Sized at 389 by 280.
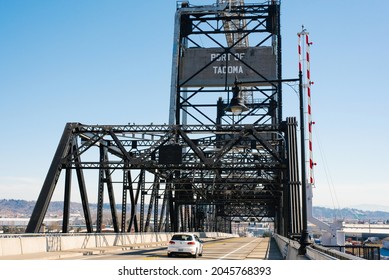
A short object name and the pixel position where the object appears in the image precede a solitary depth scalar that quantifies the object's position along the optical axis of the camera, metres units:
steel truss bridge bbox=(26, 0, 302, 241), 35.88
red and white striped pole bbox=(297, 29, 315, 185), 30.69
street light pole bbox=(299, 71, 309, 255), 21.39
